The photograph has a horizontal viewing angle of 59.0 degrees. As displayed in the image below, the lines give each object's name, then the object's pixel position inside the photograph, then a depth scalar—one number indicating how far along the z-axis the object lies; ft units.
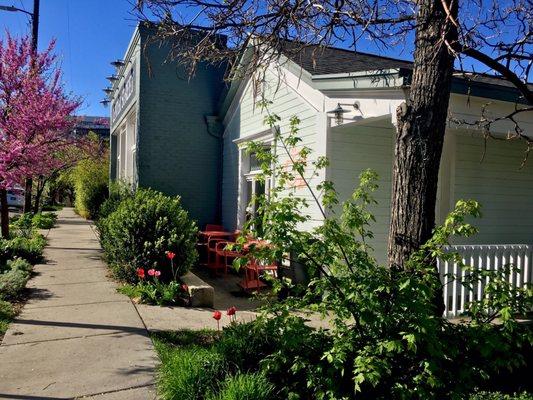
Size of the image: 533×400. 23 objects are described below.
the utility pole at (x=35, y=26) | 37.68
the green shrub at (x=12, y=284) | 22.06
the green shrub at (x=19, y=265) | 26.27
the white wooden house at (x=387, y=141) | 20.95
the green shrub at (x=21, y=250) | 29.37
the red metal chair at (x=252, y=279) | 25.93
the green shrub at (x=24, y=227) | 40.16
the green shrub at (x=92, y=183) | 70.08
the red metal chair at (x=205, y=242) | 37.90
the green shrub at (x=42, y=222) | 54.34
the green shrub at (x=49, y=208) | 96.41
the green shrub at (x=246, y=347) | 12.80
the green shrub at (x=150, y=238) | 24.68
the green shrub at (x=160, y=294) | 22.29
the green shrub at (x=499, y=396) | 13.27
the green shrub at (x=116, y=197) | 36.40
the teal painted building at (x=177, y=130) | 38.01
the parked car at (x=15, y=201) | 99.83
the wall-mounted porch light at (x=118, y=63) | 46.87
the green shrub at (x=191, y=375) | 11.69
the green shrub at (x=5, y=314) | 17.72
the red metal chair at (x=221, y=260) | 31.98
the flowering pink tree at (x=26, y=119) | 29.89
